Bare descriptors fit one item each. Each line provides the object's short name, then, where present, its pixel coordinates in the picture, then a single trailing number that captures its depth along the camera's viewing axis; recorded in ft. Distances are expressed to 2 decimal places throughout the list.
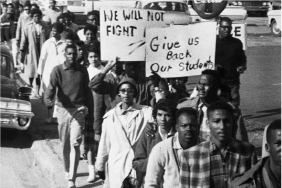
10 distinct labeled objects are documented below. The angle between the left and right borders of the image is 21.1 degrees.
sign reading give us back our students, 26.32
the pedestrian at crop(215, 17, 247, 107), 33.96
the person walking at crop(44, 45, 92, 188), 28.99
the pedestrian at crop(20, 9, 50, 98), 48.39
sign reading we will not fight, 27.27
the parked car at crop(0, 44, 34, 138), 37.40
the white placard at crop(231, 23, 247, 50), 32.30
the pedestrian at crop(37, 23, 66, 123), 39.70
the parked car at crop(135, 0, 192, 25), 71.31
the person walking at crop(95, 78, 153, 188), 22.30
